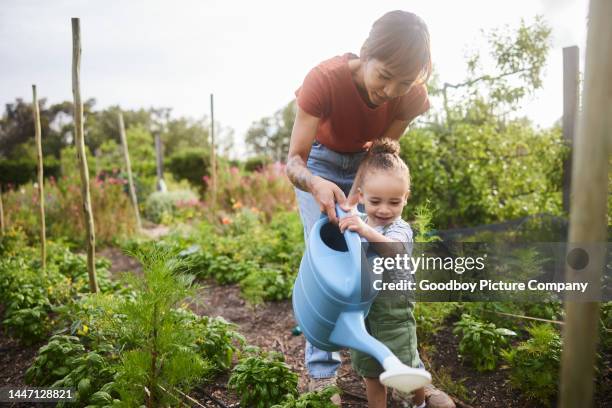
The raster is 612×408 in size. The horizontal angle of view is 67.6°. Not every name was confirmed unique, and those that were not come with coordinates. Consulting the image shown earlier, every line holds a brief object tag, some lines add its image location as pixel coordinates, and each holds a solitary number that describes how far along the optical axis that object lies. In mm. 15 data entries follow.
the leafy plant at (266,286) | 3340
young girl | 1634
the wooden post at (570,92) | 3766
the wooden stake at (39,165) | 3795
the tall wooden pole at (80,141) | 2781
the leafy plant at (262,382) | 1842
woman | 1625
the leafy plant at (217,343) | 2195
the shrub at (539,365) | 1796
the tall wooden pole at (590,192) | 825
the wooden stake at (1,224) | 4808
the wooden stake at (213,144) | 6126
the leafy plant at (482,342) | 2127
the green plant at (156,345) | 1622
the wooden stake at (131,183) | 6670
